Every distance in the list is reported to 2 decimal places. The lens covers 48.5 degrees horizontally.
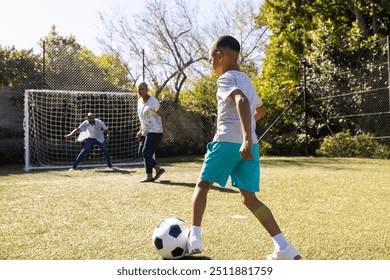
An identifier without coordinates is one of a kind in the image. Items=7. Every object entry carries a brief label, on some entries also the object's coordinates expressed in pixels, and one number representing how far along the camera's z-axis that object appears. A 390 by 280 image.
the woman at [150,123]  7.26
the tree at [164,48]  18.52
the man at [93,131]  11.09
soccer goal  13.34
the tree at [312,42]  13.96
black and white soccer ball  2.93
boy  2.87
